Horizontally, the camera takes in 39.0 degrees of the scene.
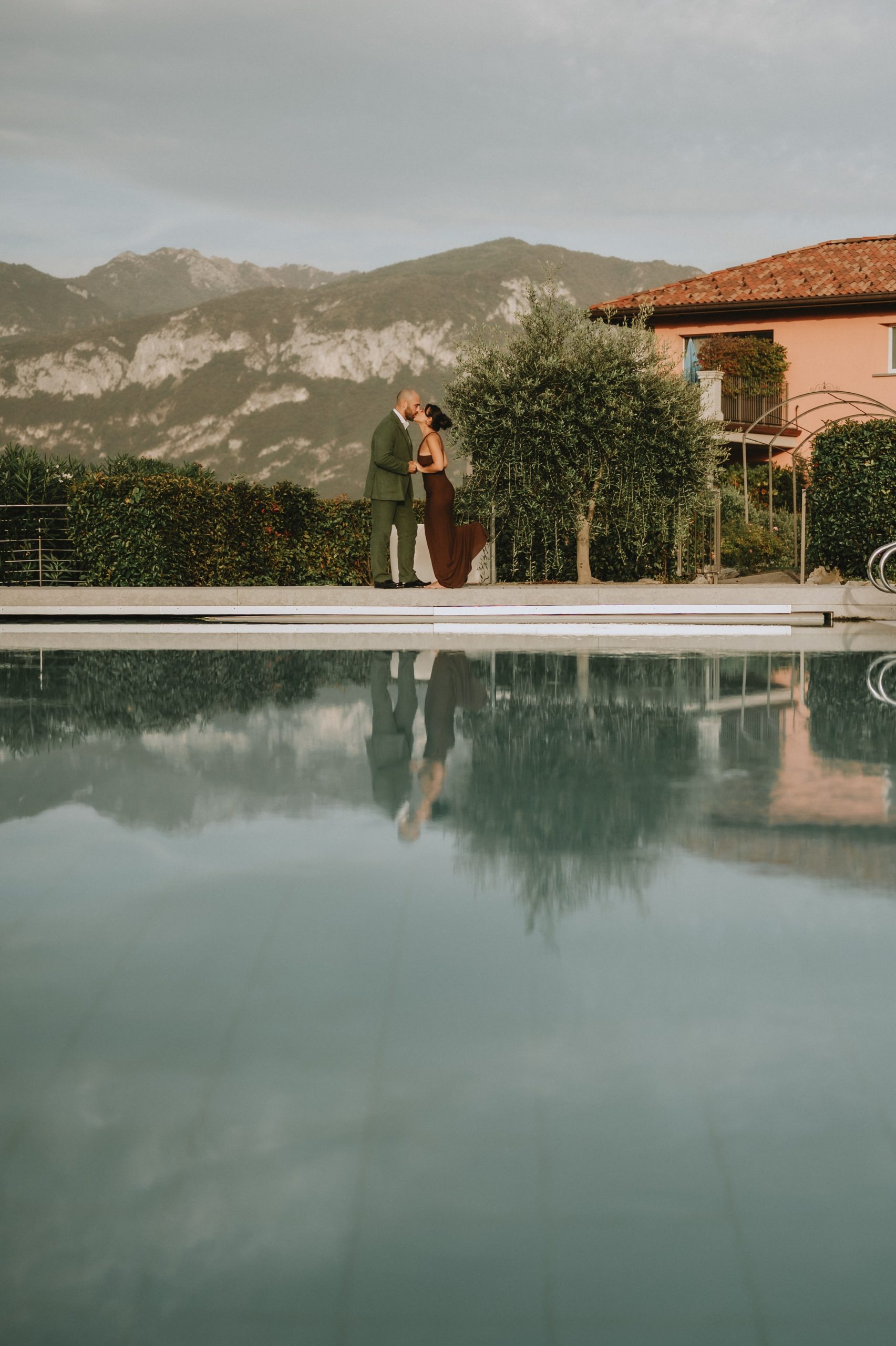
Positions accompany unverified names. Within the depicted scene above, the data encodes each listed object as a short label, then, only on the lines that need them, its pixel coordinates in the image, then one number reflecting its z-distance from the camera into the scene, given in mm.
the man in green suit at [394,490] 15141
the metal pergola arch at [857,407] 32281
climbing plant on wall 34500
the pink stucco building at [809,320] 35250
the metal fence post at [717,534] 17641
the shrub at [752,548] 21406
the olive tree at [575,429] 17219
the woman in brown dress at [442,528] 15641
